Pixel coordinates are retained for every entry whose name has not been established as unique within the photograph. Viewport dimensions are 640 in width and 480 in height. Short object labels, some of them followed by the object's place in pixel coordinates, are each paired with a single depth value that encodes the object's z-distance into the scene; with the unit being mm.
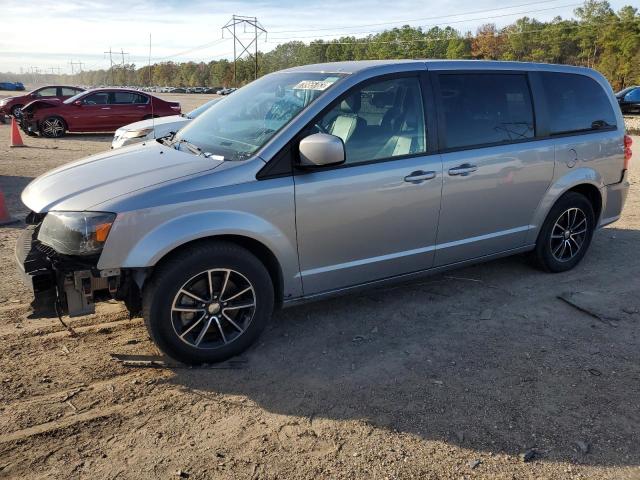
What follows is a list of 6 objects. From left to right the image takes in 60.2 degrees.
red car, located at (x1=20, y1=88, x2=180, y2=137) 17250
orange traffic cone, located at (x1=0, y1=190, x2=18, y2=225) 6841
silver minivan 3350
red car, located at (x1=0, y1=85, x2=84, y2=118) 20906
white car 9281
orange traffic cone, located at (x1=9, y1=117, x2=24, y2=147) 14812
